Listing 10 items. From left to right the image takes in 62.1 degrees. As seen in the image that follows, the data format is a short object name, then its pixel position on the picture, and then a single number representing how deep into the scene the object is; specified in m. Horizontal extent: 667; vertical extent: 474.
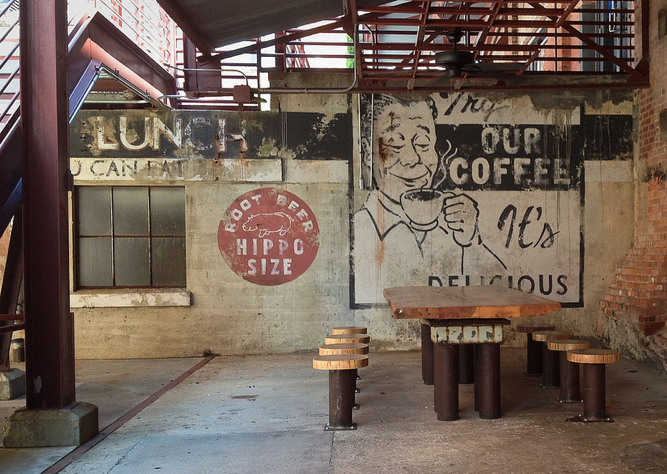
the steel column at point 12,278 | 5.32
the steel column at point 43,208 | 4.23
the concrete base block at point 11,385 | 5.70
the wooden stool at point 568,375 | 5.10
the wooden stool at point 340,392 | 4.44
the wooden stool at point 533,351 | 6.27
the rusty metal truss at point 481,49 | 5.40
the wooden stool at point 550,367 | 5.70
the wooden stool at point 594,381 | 4.48
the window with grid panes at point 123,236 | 7.80
